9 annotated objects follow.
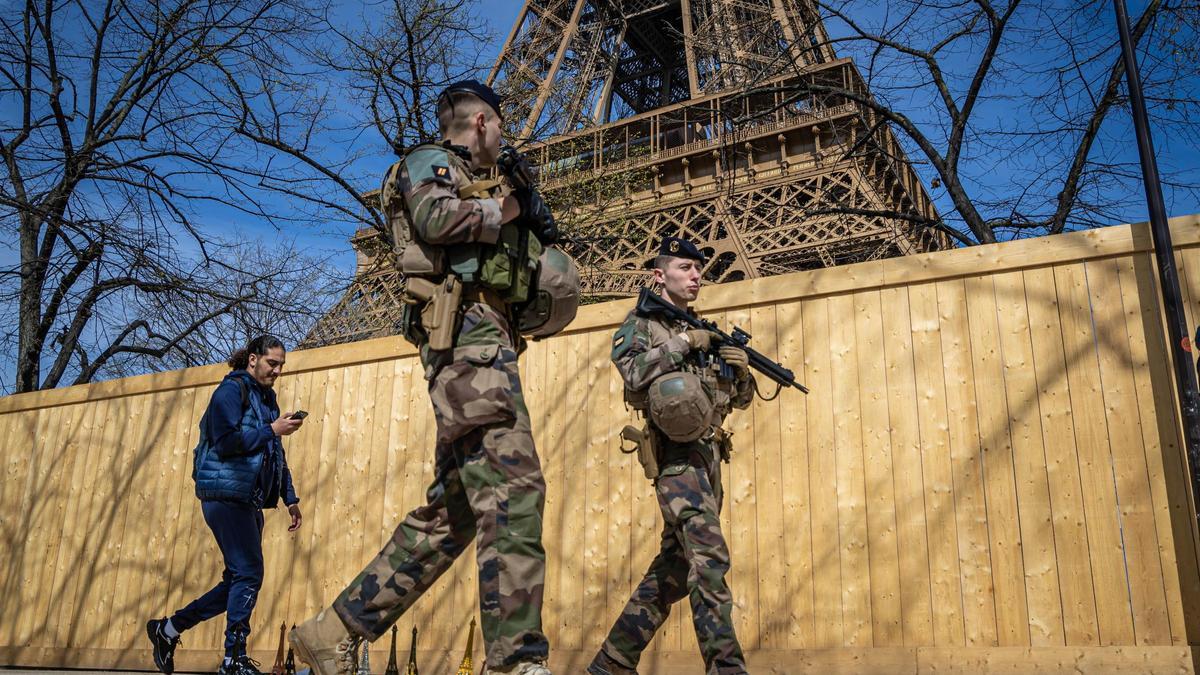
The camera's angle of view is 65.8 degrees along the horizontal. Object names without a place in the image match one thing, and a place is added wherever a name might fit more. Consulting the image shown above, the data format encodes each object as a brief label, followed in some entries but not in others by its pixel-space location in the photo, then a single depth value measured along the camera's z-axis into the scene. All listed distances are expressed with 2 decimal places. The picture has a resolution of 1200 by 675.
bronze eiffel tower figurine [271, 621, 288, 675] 4.50
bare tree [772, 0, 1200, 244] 7.71
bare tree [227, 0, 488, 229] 10.10
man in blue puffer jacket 4.53
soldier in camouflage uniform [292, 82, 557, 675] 2.51
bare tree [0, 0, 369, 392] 7.57
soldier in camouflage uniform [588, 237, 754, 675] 3.45
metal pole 4.09
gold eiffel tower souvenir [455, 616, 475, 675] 4.00
